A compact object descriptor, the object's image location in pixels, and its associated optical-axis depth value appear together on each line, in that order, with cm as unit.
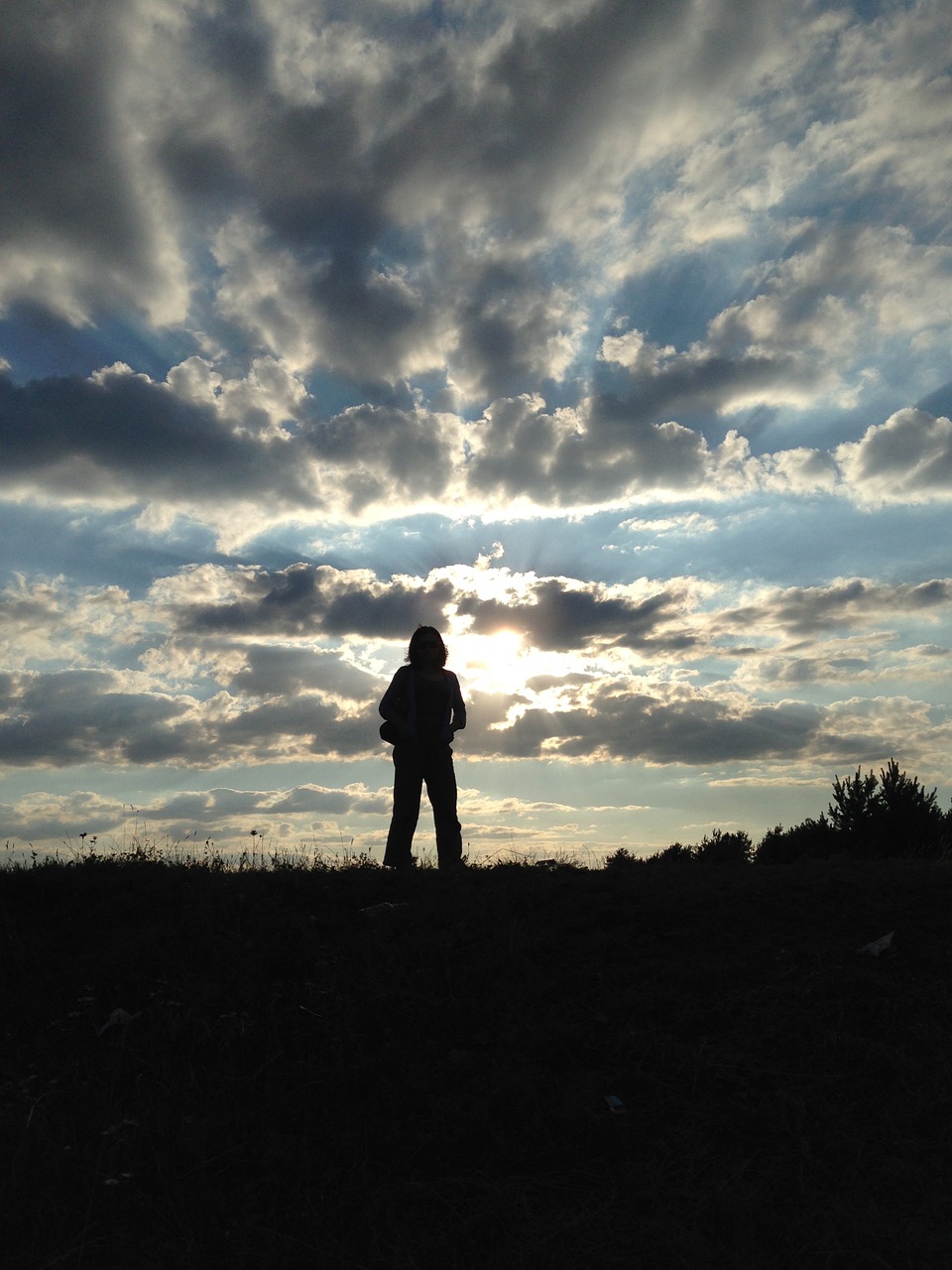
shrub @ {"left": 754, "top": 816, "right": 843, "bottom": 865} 1631
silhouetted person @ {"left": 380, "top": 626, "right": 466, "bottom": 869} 1165
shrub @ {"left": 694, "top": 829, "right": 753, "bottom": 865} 1546
